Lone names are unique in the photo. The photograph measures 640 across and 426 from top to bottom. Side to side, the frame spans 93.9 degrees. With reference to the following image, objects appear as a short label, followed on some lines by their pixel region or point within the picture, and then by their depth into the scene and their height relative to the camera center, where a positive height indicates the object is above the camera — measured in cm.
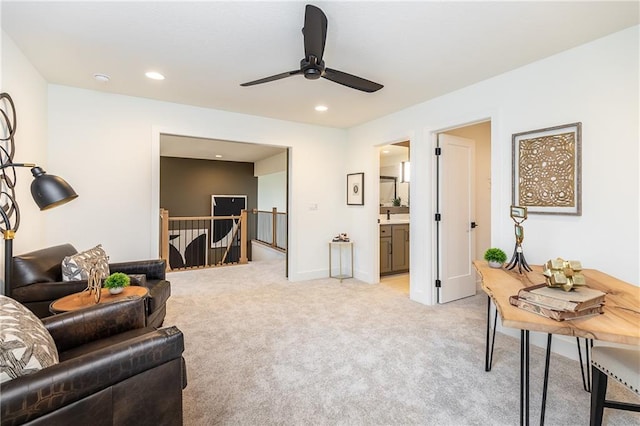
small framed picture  472 +35
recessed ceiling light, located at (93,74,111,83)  293 +133
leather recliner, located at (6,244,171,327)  215 -56
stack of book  126 -41
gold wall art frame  235 +34
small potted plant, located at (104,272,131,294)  217 -53
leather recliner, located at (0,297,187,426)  94 -63
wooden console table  115 -45
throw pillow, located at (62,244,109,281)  238 -45
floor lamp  179 +15
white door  368 -8
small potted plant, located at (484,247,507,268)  226 -36
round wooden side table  197 -63
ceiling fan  173 +102
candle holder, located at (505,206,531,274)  217 -28
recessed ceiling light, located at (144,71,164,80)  288 +133
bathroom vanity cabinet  501 -64
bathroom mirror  619 +61
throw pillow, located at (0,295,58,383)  99 -49
